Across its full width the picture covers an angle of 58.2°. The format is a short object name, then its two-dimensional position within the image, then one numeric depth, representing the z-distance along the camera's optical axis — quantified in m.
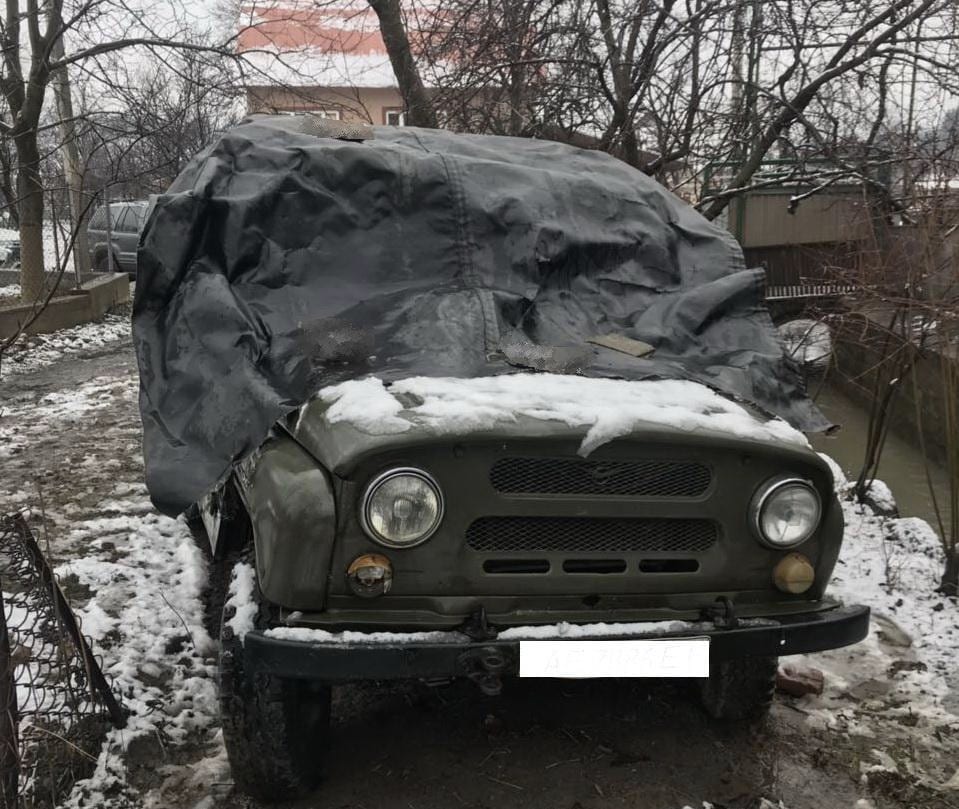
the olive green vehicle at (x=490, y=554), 2.29
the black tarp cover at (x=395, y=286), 2.92
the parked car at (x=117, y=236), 19.67
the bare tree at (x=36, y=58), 11.08
